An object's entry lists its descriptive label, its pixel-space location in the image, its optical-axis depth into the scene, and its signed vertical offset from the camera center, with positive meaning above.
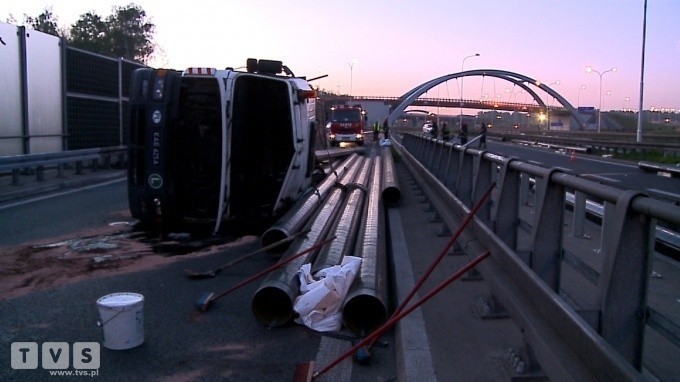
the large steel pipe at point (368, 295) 6.59 -1.59
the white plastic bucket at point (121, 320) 6.03 -1.68
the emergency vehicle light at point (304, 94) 13.07 +0.42
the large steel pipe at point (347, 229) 8.03 -1.49
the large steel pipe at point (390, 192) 15.16 -1.50
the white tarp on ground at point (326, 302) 6.82 -1.71
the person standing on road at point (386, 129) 59.16 -0.83
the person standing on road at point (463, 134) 51.33 -0.99
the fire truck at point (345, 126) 51.66 -0.55
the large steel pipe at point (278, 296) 6.91 -1.69
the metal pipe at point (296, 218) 9.82 -1.45
